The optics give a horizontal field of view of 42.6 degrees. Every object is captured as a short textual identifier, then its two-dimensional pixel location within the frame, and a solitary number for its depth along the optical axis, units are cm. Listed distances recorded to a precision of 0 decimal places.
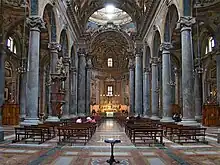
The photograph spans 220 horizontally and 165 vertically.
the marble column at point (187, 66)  1706
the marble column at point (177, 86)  3975
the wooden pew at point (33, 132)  1299
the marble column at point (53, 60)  2158
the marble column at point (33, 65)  1680
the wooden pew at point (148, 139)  1318
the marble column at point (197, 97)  2772
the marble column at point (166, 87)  2244
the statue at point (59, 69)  2128
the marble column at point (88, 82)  4378
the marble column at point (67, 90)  2766
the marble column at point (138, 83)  3709
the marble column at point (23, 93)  2891
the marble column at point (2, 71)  2446
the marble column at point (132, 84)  4357
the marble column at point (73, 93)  3272
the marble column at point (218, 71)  2505
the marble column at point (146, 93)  3262
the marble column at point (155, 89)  2808
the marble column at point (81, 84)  3859
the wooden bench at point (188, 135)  1339
